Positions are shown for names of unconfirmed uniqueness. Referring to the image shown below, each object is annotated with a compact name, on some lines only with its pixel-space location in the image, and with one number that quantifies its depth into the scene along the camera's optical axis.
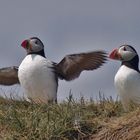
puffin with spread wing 17.00
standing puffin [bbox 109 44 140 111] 14.14
